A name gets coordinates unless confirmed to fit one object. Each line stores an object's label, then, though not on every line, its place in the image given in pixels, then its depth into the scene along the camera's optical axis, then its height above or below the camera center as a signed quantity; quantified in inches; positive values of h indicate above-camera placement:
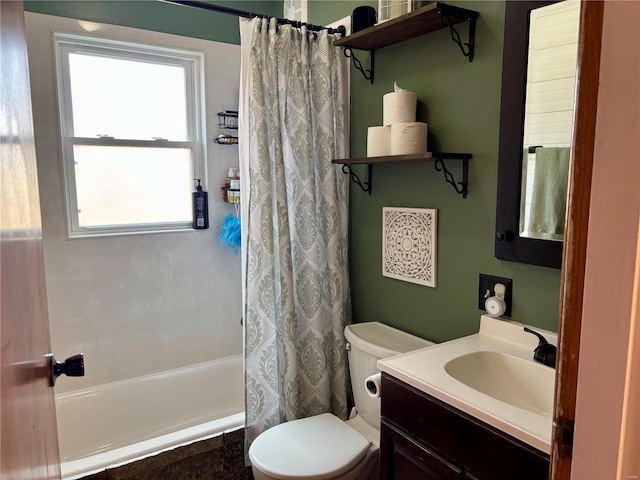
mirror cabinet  54.6 +7.0
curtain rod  74.4 +28.4
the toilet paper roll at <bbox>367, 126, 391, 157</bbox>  73.8 +6.8
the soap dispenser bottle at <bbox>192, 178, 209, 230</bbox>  111.2 -6.1
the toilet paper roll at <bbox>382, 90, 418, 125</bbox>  70.9 +12.0
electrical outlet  62.8 -14.9
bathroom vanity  42.1 -23.9
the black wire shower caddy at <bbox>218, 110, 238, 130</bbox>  111.7 +15.7
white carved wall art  74.1 -10.3
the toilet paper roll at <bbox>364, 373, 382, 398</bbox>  58.0 -25.8
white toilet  64.4 -39.2
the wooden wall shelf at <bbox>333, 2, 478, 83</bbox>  62.3 +23.5
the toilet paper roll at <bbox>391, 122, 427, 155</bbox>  69.2 +6.9
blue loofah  112.5 -11.9
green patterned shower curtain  78.4 -6.9
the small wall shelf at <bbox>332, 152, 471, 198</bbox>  64.9 +3.5
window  98.7 +11.6
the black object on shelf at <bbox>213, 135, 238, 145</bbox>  111.2 +10.6
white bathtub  98.9 -51.8
